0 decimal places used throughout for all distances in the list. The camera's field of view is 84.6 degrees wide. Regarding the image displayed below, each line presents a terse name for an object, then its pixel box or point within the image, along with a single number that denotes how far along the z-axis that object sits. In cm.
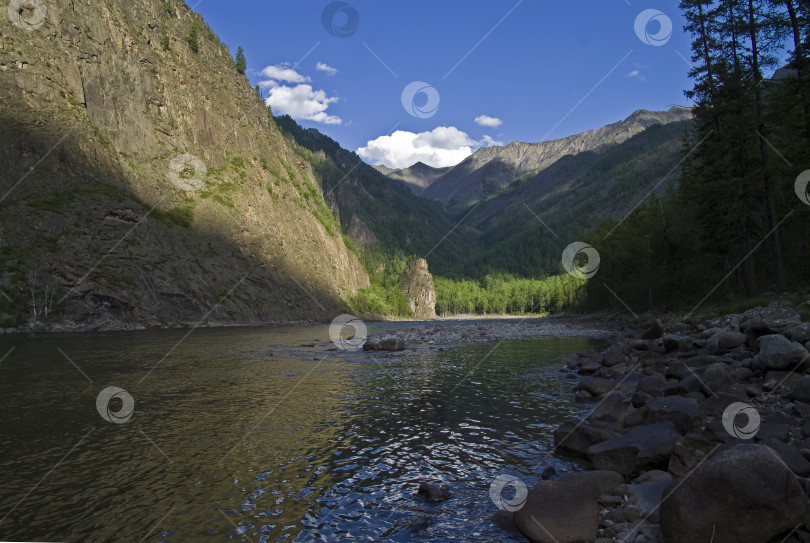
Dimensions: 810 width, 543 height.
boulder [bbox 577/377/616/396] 1905
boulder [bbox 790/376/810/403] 1247
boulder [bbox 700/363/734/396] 1522
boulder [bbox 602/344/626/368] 2535
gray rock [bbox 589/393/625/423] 1413
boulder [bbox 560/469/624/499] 926
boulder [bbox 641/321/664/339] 3331
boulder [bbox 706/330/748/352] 2133
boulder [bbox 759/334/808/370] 1488
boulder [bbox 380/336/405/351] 4172
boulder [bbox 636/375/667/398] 1672
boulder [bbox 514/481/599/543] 768
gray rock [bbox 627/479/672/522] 808
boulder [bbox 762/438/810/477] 818
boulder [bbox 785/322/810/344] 1600
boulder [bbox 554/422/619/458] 1184
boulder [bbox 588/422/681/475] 1005
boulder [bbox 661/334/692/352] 2508
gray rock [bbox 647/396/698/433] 1199
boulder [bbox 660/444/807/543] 675
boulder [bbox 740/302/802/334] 1850
